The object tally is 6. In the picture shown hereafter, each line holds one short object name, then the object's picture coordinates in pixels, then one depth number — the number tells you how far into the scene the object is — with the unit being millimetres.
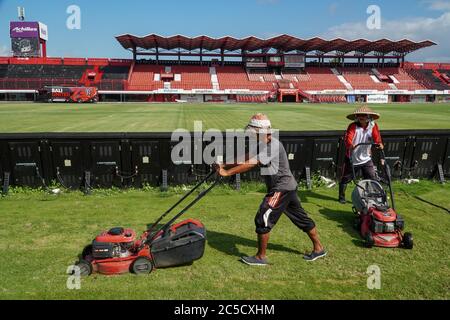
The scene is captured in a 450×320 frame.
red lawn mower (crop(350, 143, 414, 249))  4879
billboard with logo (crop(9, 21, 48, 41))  67750
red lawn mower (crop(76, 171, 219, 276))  4133
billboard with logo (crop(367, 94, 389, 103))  63381
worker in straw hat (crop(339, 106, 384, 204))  6383
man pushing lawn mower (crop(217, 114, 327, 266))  4219
